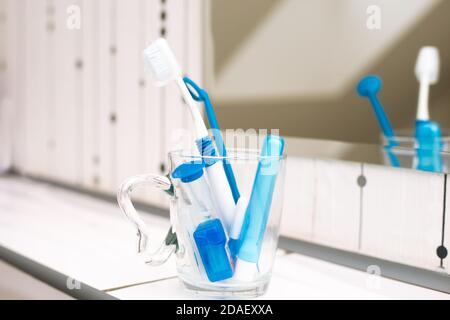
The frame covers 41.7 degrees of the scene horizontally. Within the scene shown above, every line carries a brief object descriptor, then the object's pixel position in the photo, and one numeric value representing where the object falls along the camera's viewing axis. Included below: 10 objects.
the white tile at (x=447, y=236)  0.62
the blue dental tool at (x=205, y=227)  0.54
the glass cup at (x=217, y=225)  0.54
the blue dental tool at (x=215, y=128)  0.57
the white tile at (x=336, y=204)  0.71
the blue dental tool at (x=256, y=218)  0.54
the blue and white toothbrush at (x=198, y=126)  0.56
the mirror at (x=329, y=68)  0.66
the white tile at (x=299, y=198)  0.76
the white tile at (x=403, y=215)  0.63
